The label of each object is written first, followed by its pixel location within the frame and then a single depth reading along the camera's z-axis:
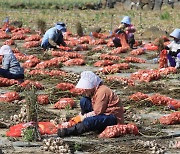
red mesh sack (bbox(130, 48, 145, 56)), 19.38
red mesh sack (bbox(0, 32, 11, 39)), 24.20
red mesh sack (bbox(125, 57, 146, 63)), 17.48
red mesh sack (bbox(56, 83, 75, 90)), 12.40
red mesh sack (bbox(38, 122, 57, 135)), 8.91
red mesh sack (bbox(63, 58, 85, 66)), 17.03
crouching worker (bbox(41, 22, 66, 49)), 18.83
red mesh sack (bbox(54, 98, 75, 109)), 11.02
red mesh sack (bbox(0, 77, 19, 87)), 13.29
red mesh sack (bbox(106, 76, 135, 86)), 13.41
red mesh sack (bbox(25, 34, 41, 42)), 23.05
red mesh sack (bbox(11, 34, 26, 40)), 23.97
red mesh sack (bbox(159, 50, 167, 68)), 15.21
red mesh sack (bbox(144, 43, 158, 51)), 20.35
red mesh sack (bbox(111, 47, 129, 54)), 19.70
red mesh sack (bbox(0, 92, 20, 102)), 11.42
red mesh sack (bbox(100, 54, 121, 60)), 17.83
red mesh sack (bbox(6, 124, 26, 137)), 8.73
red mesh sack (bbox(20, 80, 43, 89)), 12.79
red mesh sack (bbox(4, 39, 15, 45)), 21.90
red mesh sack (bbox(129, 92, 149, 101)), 11.41
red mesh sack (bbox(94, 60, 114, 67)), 16.70
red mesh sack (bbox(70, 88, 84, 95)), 12.19
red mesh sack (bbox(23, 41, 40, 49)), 21.36
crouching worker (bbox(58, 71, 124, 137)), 8.74
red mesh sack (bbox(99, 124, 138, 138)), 8.67
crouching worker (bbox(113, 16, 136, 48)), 19.84
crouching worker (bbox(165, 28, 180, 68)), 15.27
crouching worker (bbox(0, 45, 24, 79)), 13.33
